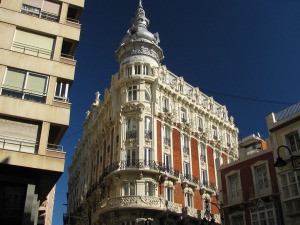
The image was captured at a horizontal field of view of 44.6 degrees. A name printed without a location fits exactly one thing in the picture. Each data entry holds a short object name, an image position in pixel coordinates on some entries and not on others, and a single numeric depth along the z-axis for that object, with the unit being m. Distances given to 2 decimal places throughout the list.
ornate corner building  38.38
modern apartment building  20.55
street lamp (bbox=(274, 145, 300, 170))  18.20
